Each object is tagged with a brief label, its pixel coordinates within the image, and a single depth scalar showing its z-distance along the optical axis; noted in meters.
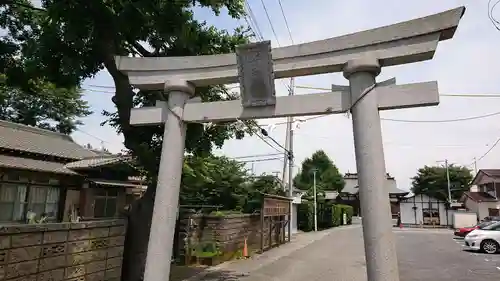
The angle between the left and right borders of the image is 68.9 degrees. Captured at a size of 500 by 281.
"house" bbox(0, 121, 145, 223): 12.45
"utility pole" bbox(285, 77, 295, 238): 21.02
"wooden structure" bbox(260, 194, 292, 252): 15.61
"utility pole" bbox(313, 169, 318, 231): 29.41
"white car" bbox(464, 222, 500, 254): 16.48
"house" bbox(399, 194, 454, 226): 41.90
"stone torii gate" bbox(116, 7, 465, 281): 3.92
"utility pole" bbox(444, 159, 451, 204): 42.44
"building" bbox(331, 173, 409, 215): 50.21
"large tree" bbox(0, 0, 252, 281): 6.18
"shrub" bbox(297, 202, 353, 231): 29.14
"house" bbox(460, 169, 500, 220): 37.69
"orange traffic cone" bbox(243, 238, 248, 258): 13.62
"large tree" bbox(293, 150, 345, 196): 53.25
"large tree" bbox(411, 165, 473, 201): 46.12
